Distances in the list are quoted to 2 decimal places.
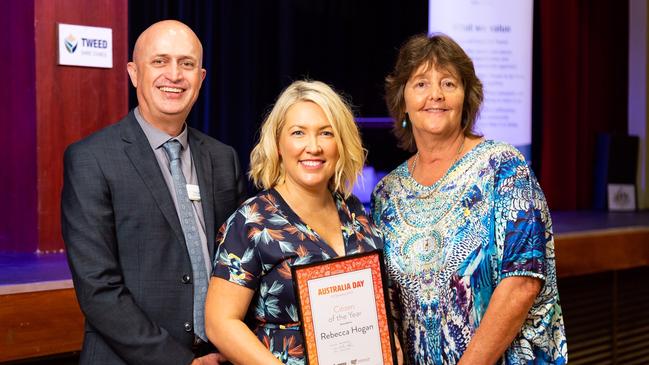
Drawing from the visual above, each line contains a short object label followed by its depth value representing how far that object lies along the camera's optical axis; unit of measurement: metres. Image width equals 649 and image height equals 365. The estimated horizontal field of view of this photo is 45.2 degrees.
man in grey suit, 1.89
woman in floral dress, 1.85
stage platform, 2.51
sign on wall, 3.30
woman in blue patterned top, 2.03
